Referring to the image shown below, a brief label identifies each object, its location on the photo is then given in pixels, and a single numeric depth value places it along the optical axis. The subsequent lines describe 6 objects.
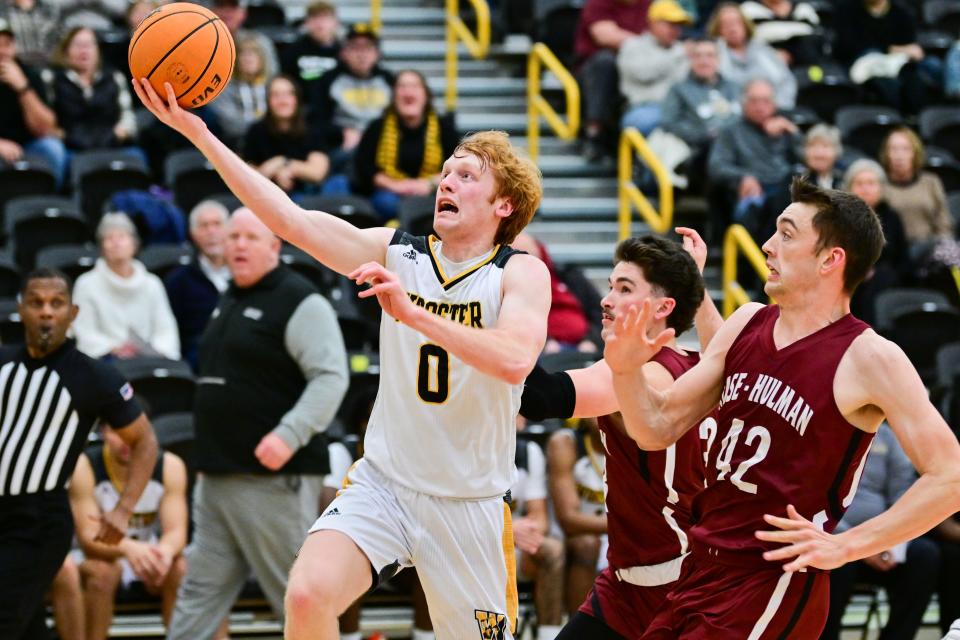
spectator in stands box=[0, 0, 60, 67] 13.29
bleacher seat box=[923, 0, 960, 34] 16.17
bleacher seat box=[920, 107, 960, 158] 13.92
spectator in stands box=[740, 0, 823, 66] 14.88
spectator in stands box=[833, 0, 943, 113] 14.59
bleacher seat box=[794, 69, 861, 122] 14.22
